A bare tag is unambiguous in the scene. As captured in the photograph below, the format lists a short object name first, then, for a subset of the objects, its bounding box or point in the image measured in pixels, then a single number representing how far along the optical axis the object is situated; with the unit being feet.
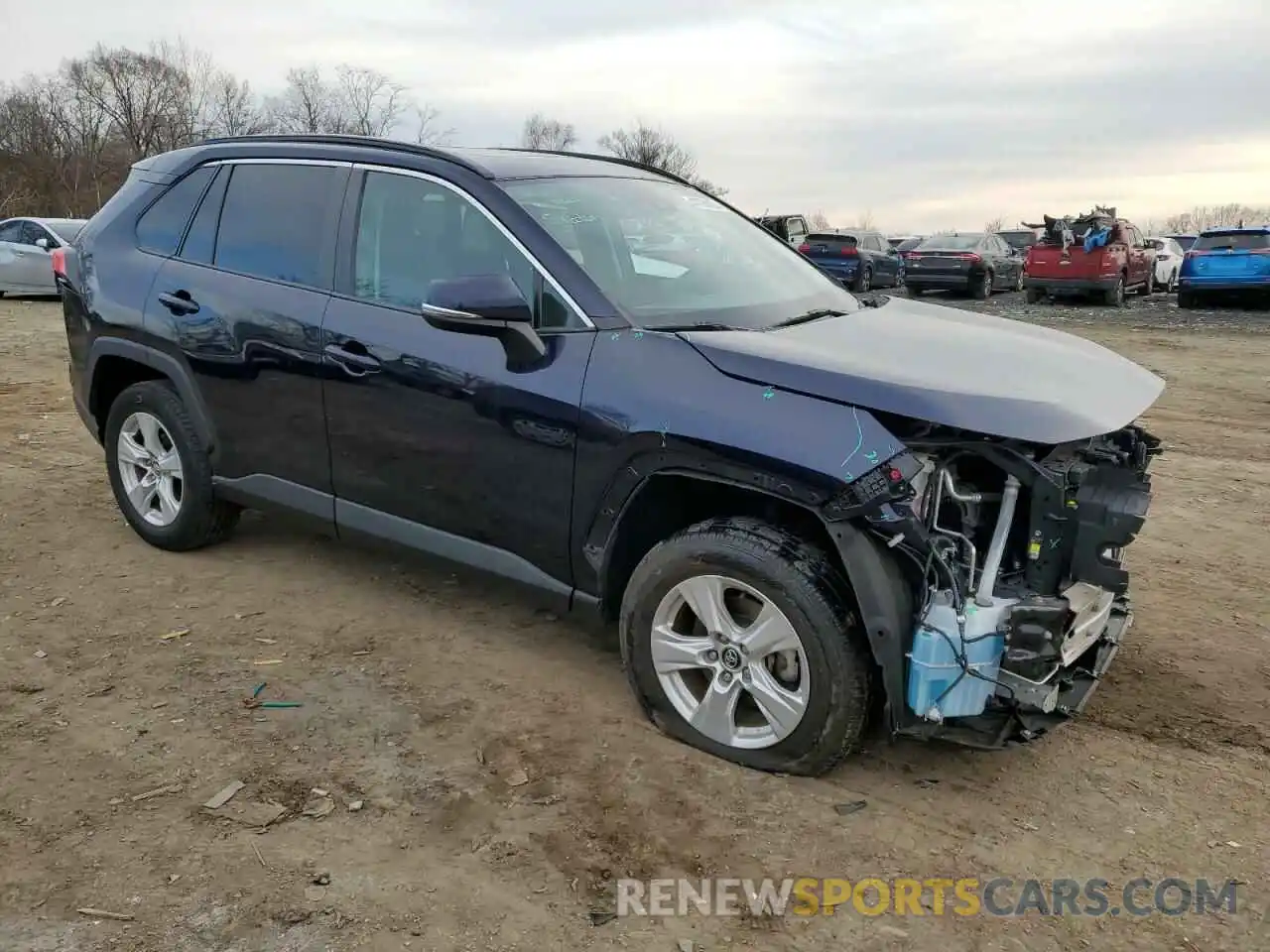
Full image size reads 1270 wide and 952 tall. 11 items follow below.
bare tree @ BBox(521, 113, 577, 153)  204.03
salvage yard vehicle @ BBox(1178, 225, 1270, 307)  61.00
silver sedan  52.70
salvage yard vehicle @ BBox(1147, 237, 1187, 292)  79.05
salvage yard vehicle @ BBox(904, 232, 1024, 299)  71.92
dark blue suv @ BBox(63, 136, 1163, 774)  9.20
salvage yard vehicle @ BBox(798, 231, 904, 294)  75.92
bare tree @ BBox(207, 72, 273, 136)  183.73
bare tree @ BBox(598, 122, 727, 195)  220.43
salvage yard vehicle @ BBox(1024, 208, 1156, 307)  65.82
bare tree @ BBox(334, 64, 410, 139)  164.35
